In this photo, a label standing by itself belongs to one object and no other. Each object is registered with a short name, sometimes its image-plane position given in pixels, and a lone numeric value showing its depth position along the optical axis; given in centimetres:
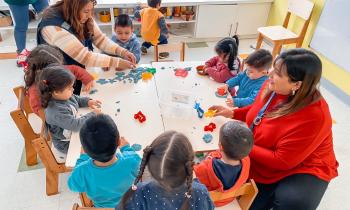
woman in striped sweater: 205
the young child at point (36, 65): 179
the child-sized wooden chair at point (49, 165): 158
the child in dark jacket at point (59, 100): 166
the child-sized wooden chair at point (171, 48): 263
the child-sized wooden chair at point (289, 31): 363
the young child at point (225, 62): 222
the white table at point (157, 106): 165
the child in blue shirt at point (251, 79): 198
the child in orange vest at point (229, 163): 129
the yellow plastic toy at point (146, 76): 220
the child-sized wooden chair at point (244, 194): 124
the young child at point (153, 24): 345
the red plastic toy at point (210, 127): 173
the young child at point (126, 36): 262
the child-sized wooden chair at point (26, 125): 184
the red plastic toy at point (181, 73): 227
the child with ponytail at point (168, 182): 96
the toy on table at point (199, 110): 183
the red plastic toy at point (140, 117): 175
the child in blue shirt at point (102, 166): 119
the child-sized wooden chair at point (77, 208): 109
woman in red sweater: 143
